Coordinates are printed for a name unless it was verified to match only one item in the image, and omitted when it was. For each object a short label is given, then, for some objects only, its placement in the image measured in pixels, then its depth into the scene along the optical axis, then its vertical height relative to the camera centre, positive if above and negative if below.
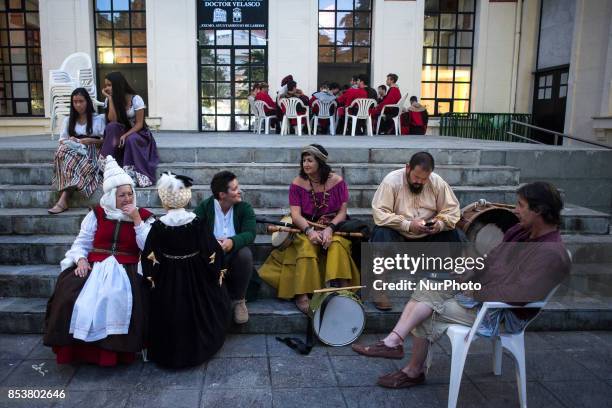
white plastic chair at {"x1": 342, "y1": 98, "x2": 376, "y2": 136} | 10.29 +0.33
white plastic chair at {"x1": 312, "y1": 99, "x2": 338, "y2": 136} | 10.62 +0.25
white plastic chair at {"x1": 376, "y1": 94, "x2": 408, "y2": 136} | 10.80 +0.26
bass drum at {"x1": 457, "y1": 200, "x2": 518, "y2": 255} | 4.25 -0.80
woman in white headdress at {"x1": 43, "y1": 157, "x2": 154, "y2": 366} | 3.08 -1.06
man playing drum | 2.57 -0.83
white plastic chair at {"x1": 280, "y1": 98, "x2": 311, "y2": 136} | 10.25 +0.29
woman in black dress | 3.16 -1.00
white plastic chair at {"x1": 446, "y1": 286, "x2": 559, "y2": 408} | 2.60 -1.16
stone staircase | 3.84 -0.85
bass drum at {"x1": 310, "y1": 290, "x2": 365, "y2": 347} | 3.45 -1.32
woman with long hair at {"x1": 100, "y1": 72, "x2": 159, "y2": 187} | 5.15 -0.12
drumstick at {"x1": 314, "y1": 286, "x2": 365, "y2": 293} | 3.44 -1.12
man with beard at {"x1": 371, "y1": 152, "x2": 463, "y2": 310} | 3.86 -0.64
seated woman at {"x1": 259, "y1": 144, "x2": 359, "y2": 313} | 3.76 -0.90
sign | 12.47 +2.73
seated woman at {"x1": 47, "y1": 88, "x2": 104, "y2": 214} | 4.81 -0.31
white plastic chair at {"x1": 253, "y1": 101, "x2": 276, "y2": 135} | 10.97 +0.19
